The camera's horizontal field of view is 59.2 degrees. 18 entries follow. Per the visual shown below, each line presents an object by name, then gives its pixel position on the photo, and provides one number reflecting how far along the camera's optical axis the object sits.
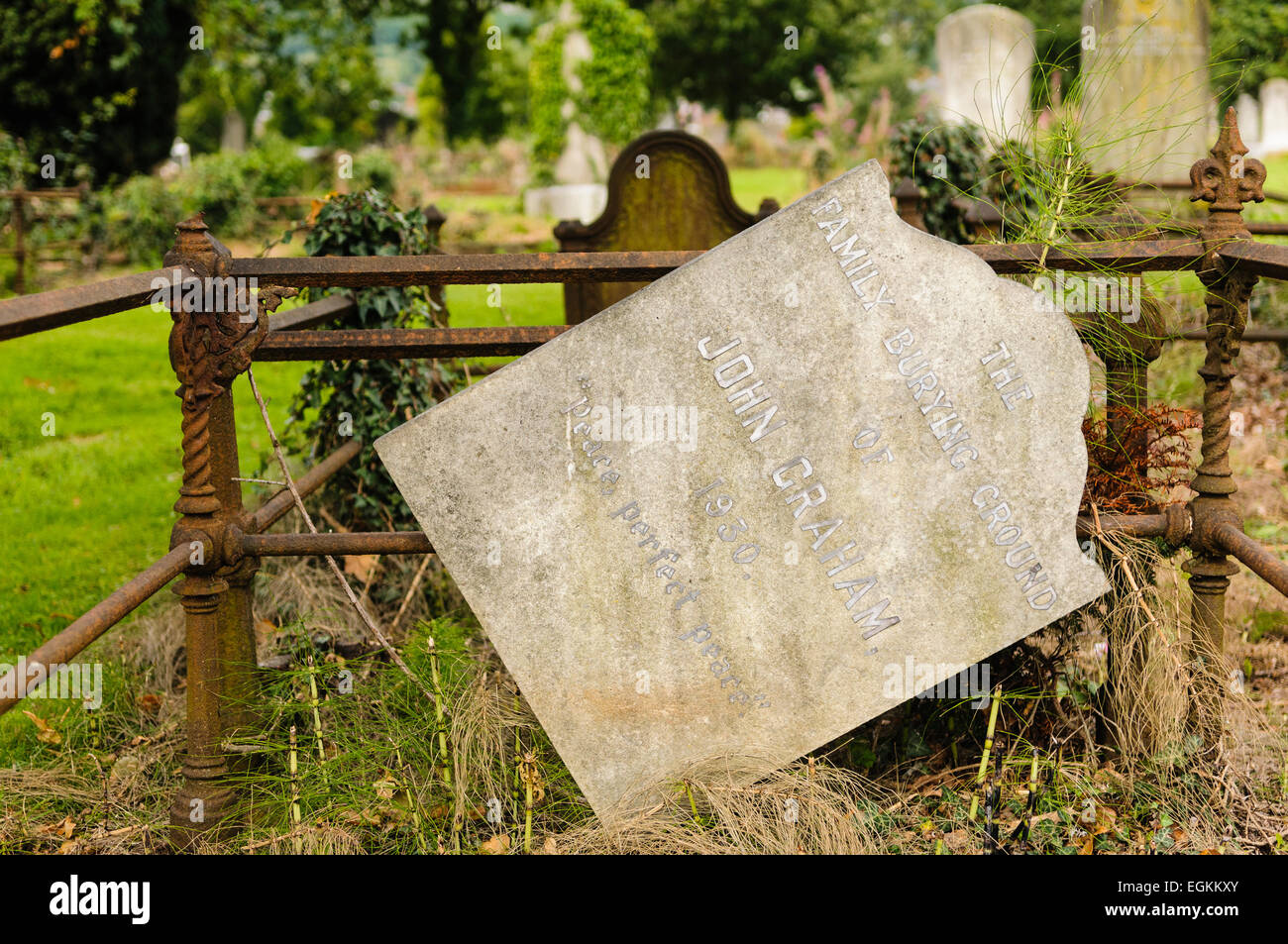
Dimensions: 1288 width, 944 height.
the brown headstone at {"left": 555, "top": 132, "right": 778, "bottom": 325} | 5.66
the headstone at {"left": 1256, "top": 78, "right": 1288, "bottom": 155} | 32.16
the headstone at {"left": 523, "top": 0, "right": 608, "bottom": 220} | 15.02
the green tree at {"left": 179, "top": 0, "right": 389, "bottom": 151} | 18.41
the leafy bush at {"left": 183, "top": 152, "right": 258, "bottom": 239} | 12.77
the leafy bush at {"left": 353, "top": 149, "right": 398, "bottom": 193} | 15.49
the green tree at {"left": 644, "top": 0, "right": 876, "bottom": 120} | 31.73
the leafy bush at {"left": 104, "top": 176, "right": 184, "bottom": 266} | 11.34
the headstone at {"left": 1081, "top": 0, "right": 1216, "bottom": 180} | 8.82
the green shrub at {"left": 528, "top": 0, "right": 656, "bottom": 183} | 15.25
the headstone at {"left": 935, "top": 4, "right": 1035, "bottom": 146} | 13.93
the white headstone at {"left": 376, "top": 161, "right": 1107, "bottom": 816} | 2.40
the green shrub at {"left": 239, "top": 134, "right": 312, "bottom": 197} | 14.56
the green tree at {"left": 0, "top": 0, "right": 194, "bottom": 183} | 11.98
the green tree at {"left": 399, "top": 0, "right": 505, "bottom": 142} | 27.28
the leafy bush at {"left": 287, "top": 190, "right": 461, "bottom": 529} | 3.96
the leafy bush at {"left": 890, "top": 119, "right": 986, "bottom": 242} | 5.68
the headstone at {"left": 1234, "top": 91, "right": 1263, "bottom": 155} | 32.78
